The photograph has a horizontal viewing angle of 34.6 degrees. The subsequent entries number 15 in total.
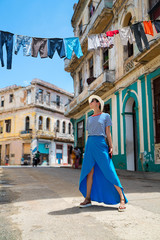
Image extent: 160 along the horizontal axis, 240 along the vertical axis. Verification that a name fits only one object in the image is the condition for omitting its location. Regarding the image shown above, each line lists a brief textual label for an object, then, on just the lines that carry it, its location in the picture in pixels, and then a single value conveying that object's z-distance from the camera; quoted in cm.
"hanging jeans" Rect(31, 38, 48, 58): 1032
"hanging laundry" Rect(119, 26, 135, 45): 1001
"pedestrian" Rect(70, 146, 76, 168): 1846
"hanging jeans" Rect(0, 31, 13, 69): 973
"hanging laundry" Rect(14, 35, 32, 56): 1014
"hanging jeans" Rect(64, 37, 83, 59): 1042
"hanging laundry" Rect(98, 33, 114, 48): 1067
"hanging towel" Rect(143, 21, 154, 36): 904
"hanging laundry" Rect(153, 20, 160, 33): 871
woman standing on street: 341
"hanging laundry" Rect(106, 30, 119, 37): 995
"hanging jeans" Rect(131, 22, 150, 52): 903
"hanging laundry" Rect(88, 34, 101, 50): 1052
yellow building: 3728
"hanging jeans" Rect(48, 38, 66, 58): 1032
